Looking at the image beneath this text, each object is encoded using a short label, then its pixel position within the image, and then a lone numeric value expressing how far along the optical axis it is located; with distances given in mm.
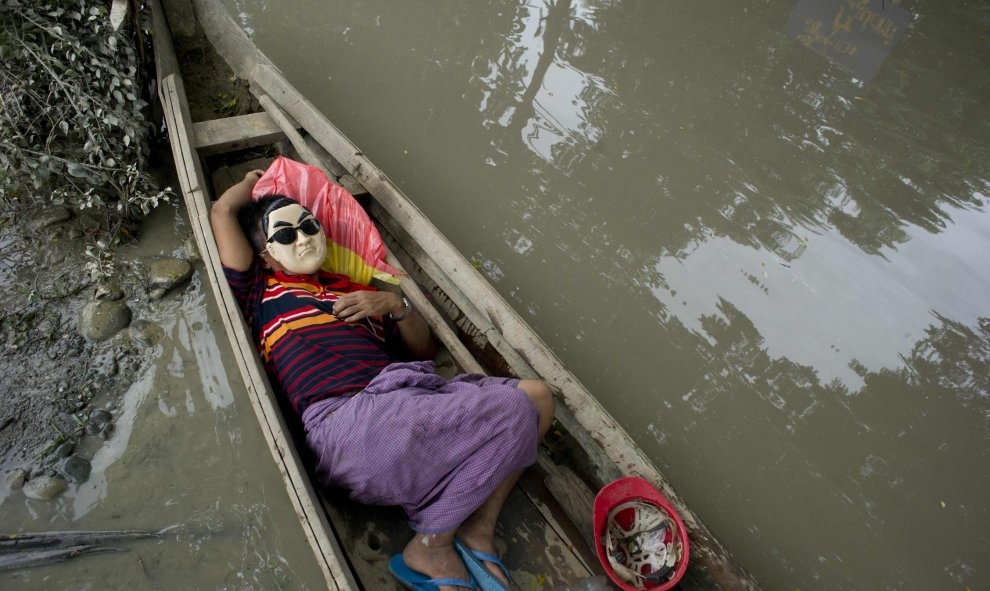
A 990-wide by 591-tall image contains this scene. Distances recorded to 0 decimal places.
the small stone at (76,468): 2086
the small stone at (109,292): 2635
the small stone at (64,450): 2129
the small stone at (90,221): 2900
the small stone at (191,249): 2896
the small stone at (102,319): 2510
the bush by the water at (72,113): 2602
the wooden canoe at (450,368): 1765
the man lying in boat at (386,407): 1750
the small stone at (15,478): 2029
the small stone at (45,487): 2023
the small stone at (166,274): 2732
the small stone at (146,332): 2543
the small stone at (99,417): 2234
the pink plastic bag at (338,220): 2488
